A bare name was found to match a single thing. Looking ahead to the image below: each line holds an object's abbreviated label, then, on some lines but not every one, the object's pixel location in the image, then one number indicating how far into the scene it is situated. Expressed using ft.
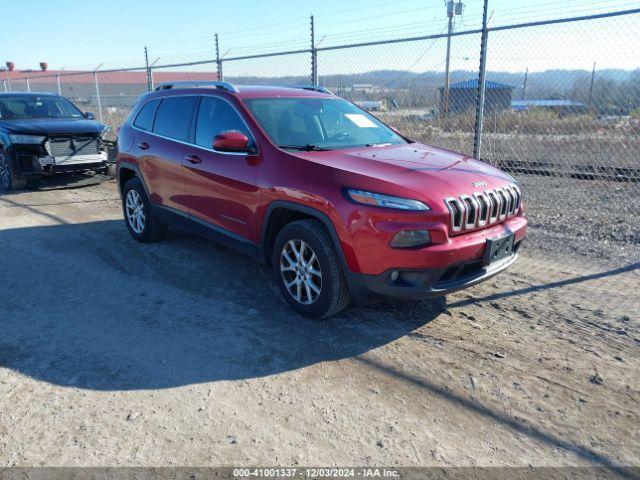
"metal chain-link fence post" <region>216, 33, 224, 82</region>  37.41
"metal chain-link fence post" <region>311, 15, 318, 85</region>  30.01
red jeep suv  11.58
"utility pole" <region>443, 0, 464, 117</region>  24.98
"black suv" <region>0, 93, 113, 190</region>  30.09
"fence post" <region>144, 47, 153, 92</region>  43.95
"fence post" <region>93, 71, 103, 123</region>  53.36
